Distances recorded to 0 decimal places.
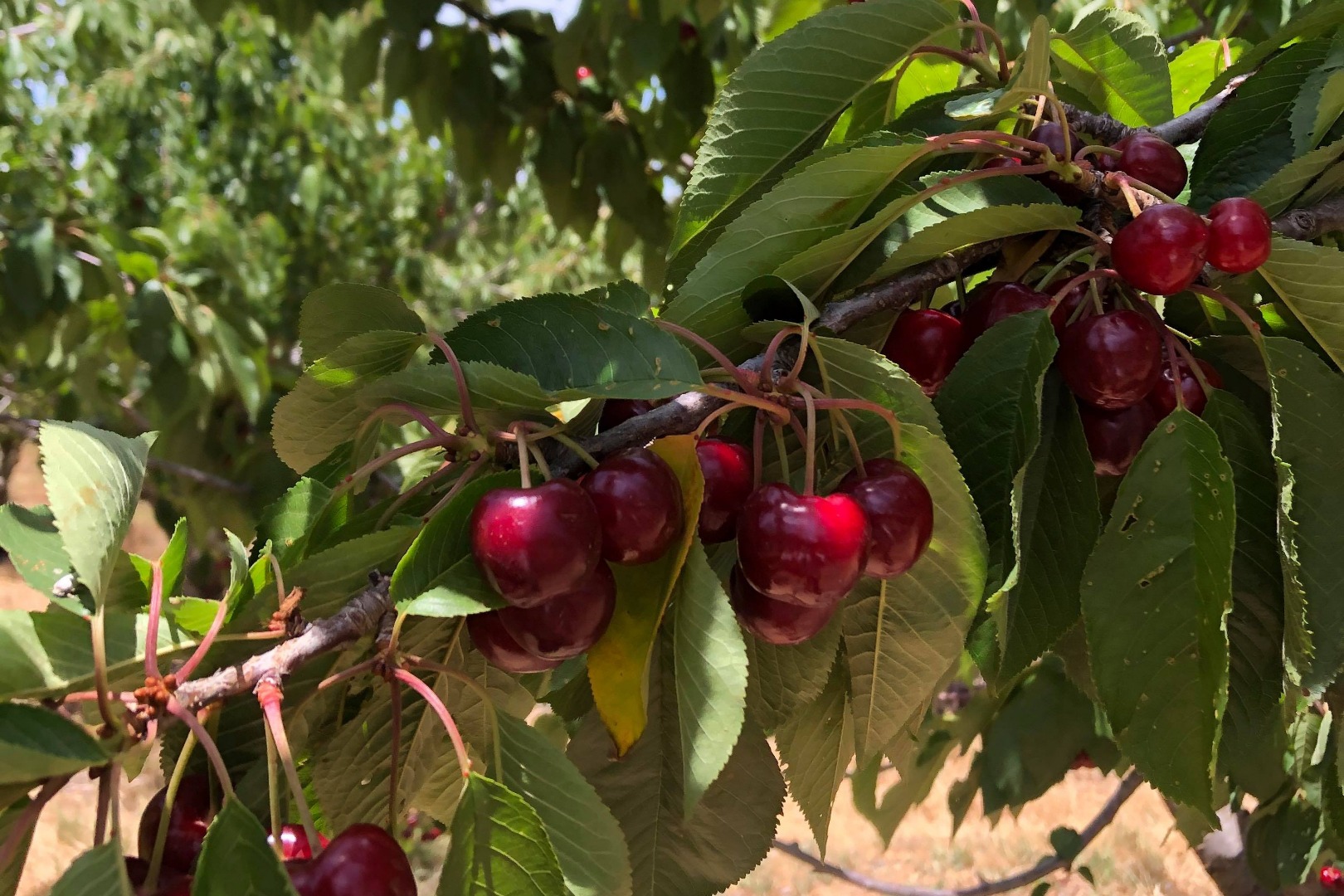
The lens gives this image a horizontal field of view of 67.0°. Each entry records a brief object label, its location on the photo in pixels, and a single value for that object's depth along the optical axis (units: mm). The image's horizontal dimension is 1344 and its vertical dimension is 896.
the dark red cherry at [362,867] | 416
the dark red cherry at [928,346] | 644
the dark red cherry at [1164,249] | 551
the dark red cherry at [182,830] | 489
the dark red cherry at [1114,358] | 559
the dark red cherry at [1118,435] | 619
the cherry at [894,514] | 510
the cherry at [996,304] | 614
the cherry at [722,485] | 541
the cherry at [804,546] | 479
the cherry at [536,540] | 448
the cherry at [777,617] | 525
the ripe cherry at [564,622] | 482
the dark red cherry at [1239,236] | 562
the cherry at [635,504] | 480
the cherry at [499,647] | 514
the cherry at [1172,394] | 613
